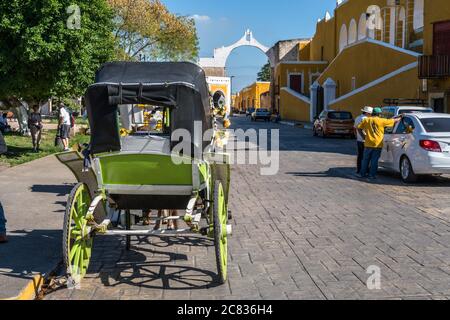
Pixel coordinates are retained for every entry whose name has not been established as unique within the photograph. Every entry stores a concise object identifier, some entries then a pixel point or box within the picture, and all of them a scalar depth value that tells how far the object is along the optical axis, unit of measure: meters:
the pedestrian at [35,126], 20.75
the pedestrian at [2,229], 7.57
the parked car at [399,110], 21.16
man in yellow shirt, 13.97
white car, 13.19
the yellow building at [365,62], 30.56
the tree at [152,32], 41.44
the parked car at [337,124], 32.22
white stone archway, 83.81
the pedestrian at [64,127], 19.27
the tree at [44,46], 16.39
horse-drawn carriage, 6.05
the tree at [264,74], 145.38
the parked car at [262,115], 65.19
